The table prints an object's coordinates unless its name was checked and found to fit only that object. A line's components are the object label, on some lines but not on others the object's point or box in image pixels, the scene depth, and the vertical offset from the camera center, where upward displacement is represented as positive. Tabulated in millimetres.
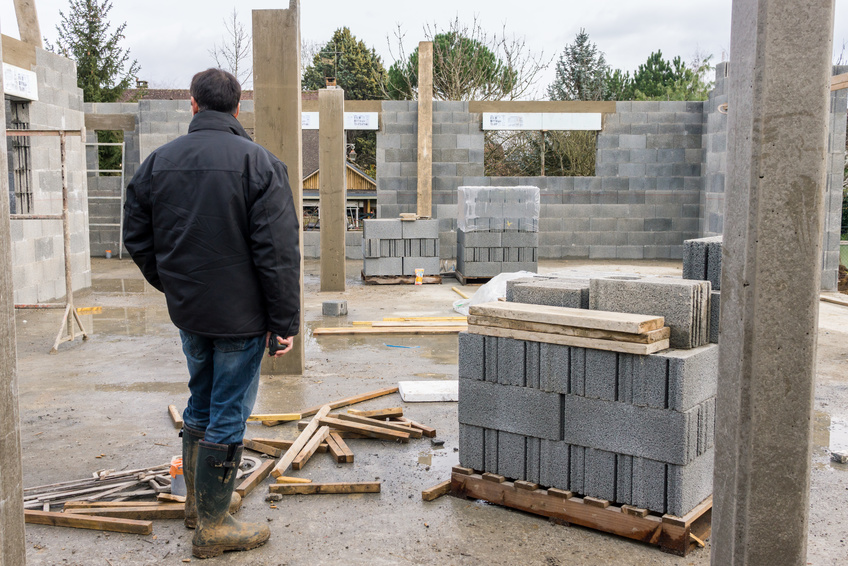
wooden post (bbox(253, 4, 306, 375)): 6801 +1130
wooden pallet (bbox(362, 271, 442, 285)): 13656 -1107
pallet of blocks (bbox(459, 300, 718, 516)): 3723 -937
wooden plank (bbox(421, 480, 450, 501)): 4301 -1511
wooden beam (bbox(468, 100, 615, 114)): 17047 +2385
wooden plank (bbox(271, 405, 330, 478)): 4602 -1452
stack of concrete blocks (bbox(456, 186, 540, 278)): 13531 -206
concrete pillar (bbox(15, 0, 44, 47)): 11430 +2776
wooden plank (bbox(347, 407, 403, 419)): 5719 -1432
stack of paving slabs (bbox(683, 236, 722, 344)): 4324 -236
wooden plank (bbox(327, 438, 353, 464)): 4895 -1478
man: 3447 -185
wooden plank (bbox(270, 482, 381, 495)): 4371 -1516
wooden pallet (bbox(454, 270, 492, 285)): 13695 -1116
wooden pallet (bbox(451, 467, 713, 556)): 3695 -1464
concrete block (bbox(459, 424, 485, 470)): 4309 -1262
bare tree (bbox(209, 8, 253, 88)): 37312 +7651
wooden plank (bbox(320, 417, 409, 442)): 5273 -1443
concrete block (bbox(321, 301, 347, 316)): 10219 -1201
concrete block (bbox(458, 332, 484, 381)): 4309 -769
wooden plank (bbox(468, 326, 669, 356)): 3732 -619
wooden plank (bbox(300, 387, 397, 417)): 5867 -1441
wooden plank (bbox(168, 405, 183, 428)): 5590 -1457
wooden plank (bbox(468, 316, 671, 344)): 3744 -568
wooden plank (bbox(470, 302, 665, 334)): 3738 -498
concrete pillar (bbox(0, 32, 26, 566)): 2389 -645
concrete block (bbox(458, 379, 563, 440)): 4055 -1019
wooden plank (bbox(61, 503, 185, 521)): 4043 -1528
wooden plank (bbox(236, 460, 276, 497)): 4352 -1499
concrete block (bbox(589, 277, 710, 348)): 3924 -428
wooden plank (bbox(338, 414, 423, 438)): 5375 -1442
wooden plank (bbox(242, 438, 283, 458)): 4992 -1485
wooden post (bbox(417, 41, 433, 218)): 16500 +1589
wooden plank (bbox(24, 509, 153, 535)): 3889 -1538
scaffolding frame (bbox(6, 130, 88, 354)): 8188 -713
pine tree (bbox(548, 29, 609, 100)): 38375 +7270
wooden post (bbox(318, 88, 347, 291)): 12109 +750
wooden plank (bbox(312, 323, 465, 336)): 9008 -1313
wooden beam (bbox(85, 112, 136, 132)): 16703 +1947
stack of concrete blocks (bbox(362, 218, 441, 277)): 13617 -530
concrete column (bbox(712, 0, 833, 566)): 2234 -157
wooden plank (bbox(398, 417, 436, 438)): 5395 -1465
